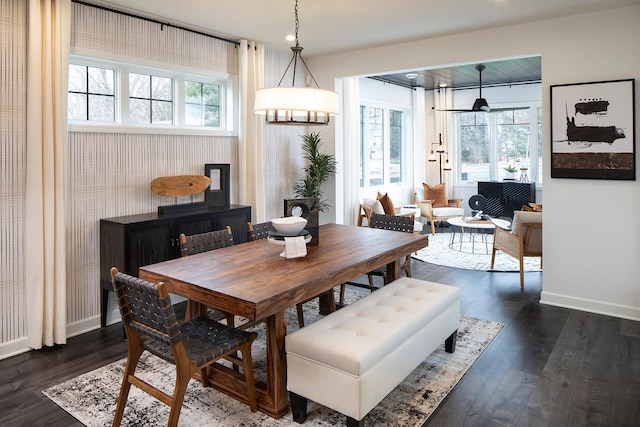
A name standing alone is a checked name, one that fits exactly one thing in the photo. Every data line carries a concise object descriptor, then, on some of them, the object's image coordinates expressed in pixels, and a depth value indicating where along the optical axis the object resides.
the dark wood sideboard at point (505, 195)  8.27
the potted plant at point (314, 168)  5.72
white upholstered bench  2.21
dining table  2.24
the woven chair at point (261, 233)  3.75
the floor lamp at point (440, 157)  9.21
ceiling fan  7.17
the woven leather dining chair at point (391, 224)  4.27
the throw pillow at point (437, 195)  8.62
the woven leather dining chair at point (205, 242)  3.20
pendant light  2.90
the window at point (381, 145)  8.05
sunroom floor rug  5.80
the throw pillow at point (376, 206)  6.39
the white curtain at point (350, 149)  6.20
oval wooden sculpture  4.15
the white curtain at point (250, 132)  4.92
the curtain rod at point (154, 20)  3.71
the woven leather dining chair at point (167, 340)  2.08
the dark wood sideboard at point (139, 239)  3.59
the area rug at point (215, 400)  2.46
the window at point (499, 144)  8.44
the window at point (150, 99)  4.19
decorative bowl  3.11
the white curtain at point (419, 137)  9.03
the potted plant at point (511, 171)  8.66
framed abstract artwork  3.89
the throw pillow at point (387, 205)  6.80
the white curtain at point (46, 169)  3.27
